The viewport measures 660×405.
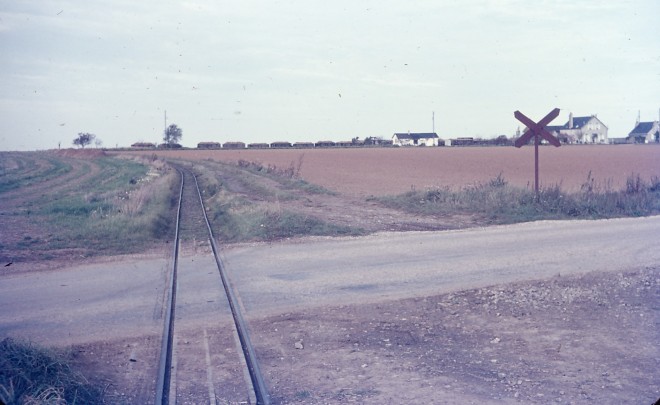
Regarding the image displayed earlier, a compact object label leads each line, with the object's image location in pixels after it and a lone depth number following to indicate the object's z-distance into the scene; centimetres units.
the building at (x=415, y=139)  16975
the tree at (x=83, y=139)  18275
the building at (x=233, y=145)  17225
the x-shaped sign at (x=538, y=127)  2117
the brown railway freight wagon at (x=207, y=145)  17588
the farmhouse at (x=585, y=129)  13462
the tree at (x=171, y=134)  19262
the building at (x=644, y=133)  12166
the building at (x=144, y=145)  17761
